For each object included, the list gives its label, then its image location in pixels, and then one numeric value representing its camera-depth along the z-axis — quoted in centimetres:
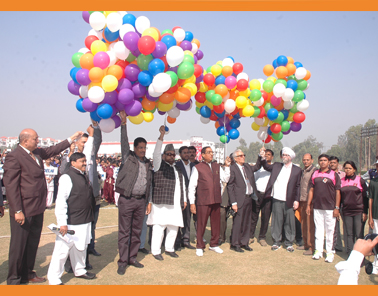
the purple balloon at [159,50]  421
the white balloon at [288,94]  574
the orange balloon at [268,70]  620
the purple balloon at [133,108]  439
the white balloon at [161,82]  411
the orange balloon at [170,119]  577
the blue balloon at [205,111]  616
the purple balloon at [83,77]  428
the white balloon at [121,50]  420
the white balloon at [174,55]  420
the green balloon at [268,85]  591
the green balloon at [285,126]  626
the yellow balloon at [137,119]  464
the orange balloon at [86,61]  430
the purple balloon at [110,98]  430
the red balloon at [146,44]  404
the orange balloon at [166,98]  457
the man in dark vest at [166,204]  493
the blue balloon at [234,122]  634
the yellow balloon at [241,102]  573
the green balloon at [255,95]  570
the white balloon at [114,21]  423
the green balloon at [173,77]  427
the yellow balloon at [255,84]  600
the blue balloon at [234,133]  628
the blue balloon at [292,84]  589
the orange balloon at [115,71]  423
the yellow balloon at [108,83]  410
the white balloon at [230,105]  570
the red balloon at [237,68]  602
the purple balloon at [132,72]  434
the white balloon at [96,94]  409
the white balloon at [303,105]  614
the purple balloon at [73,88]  470
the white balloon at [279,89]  575
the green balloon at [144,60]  429
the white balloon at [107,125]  445
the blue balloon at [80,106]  459
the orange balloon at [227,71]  584
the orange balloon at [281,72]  593
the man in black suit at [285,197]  562
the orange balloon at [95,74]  414
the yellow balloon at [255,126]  652
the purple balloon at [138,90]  439
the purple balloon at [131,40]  409
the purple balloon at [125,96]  422
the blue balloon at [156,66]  418
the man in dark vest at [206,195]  527
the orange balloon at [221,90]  554
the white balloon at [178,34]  480
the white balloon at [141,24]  430
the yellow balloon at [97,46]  434
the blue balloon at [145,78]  427
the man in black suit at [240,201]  554
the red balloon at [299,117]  621
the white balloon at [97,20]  432
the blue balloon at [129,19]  432
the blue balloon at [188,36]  515
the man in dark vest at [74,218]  369
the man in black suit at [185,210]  570
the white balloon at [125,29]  423
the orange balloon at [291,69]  598
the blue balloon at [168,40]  433
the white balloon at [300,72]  601
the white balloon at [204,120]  648
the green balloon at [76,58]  459
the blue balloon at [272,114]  592
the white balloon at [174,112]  527
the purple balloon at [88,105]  431
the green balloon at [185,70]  442
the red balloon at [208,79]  565
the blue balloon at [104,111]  422
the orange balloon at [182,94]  461
